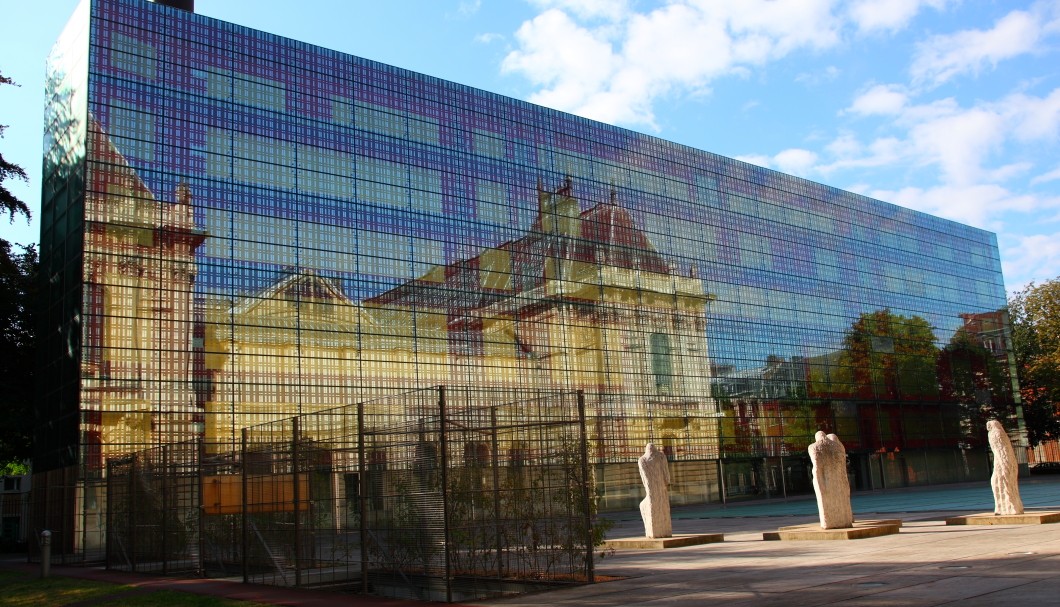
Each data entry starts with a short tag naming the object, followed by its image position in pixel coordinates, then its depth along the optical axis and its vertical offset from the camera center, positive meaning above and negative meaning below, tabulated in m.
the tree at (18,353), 46.19 +7.26
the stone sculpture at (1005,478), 23.16 -1.16
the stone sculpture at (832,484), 22.22 -1.00
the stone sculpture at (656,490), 24.70 -1.00
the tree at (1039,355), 77.76 +6.73
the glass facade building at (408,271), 40.53 +10.57
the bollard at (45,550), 24.80 -1.62
